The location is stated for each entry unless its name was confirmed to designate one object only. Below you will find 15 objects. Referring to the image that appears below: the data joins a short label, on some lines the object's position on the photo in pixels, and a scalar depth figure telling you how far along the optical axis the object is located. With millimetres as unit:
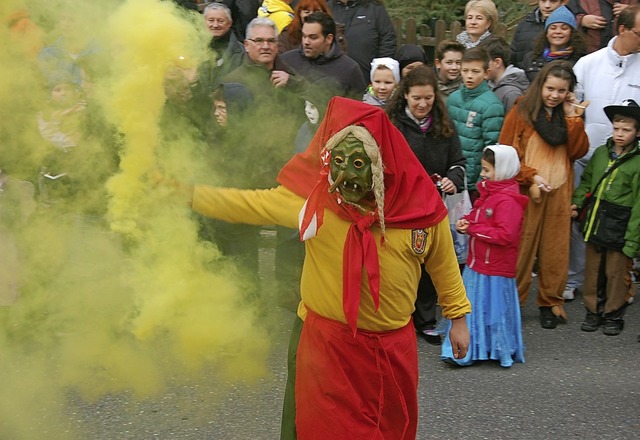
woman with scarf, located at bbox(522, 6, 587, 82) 13213
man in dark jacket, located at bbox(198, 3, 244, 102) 10082
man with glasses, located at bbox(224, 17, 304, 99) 10352
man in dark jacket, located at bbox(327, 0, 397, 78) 15006
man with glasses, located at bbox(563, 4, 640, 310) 12679
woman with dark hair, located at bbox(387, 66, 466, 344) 11195
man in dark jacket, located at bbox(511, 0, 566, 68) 14403
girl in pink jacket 11025
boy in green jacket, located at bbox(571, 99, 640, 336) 11891
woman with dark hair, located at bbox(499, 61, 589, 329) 12068
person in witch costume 6614
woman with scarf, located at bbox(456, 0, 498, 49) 14519
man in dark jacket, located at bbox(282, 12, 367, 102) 12803
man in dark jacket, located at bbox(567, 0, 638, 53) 14720
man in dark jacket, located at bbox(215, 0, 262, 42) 14396
